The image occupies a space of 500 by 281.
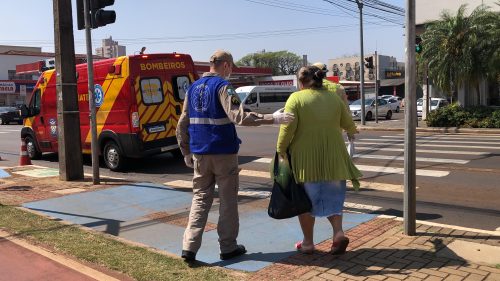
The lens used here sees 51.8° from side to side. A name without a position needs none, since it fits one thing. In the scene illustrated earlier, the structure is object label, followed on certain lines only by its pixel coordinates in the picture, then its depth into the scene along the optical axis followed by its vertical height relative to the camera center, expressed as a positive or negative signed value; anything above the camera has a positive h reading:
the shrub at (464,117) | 20.16 -0.73
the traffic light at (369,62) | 25.78 +2.00
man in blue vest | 4.59 -0.41
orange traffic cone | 12.70 -1.11
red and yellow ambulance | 10.93 +0.14
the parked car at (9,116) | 38.31 -0.24
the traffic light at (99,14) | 8.76 +1.64
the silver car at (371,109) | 29.13 -0.41
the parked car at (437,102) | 29.95 -0.14
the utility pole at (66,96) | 9.46 +0.28
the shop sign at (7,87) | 57.69 +2.89
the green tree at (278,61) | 111.56 +9.48
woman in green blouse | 4.56 -0.39
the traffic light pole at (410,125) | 5.03 -0.24
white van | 31.98 +0.52
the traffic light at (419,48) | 18.08 +1.85
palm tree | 20.19 +2.06
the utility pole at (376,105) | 26.21 -0.19
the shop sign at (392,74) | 89.38 +4.68
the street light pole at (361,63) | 24.81 +1.96
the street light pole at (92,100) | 8.89 +0.18
